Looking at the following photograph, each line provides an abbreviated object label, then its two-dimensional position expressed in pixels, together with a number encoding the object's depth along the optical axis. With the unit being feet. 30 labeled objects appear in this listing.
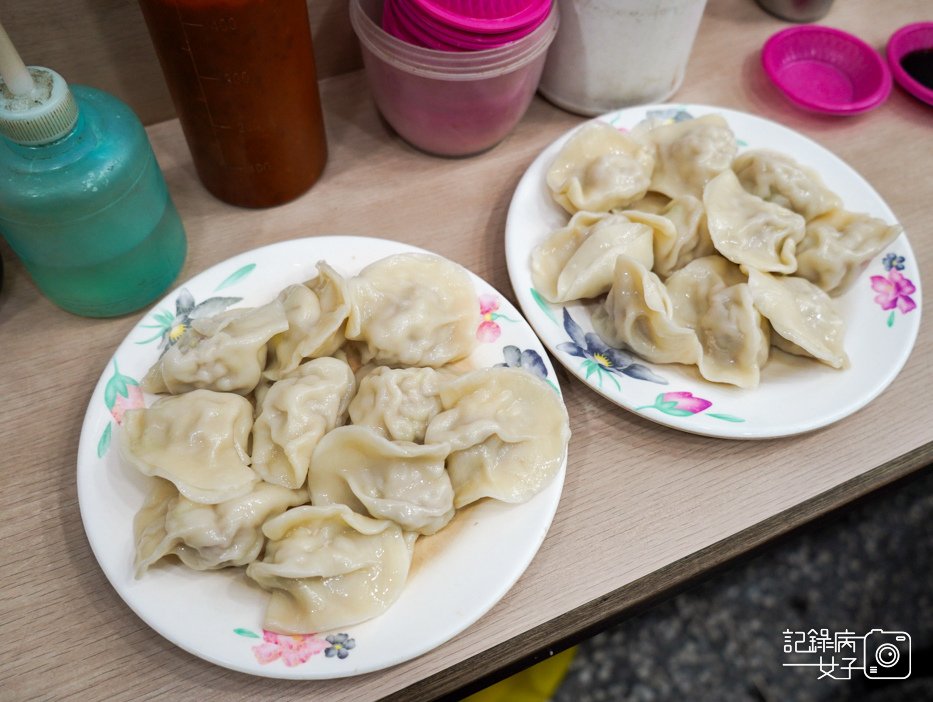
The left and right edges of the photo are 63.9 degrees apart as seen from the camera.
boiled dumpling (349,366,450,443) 1.10
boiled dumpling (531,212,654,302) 1.25
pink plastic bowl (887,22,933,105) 1.78
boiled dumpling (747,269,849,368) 1.21
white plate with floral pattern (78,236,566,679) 0.92
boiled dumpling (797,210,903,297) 1.31
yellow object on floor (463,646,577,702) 1.66
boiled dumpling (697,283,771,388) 1.20
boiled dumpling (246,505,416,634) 0.95
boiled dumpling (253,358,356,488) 1.06
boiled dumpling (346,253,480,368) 1.16
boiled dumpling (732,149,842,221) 1.38
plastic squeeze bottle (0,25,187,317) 1.00
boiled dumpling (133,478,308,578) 0.96
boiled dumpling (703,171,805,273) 1.32
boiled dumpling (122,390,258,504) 1.01
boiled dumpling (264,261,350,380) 1.14
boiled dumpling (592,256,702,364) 1.19
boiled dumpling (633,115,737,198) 1.39
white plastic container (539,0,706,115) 1.44
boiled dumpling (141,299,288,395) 1.09
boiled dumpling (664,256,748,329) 1.29
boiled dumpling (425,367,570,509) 1.05
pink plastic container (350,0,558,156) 1.30
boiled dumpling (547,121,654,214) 1.36
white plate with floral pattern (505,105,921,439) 1.15
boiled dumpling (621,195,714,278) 1.32
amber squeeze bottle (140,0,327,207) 1.08
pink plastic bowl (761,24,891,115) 1.71
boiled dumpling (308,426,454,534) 1.02
